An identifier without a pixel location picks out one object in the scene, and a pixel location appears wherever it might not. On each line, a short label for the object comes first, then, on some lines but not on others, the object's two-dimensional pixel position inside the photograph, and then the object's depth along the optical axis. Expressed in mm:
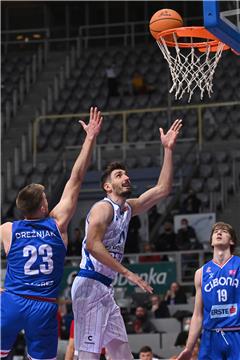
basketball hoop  15000
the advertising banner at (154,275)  27141
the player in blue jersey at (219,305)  12909
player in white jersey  12508
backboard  13287
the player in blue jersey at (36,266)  12088
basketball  15177
